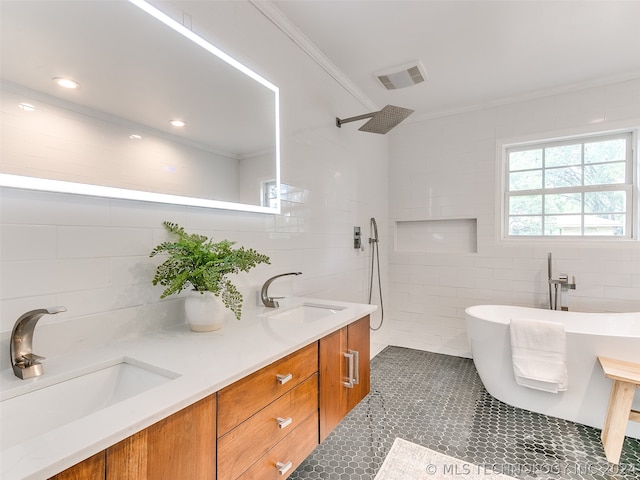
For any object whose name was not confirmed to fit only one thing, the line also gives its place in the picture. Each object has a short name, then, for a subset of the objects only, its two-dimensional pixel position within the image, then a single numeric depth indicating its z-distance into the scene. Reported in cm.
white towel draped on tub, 214
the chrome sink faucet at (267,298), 186
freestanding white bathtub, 207
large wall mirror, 102
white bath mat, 169
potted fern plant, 128
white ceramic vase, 132
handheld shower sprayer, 332
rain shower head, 233
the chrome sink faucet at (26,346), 90
